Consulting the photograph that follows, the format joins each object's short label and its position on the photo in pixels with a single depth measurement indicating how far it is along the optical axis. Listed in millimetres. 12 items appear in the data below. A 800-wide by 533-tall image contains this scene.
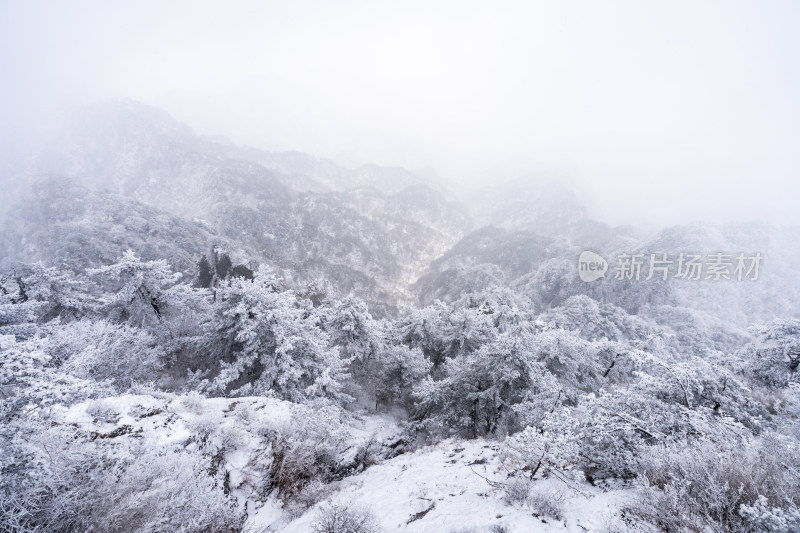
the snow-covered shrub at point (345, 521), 4344
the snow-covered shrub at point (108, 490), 3123
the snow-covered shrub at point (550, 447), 4742
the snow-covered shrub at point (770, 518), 2574
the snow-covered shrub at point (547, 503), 4102
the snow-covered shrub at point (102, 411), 6012
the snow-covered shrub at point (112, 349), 10992
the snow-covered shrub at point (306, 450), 6816
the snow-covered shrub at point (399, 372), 18594
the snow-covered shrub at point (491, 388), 11945
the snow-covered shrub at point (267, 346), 12281
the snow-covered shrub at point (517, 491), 4485
